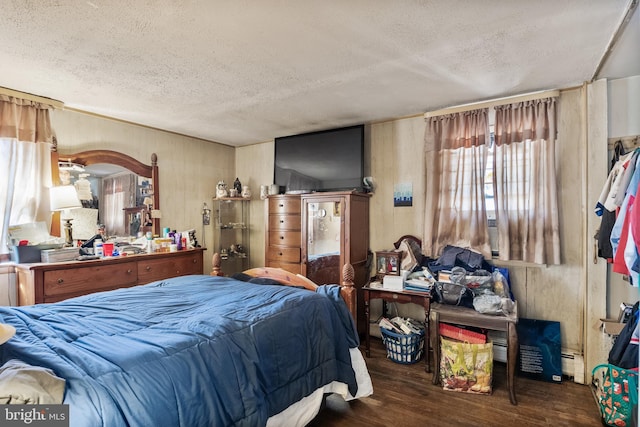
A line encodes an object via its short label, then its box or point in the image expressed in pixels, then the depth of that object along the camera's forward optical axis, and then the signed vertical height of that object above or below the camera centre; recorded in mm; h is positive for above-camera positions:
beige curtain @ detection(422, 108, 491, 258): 2918 +312
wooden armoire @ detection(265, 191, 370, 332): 3311 -216
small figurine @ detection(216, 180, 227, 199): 4297 +337
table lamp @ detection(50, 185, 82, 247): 2814 +144
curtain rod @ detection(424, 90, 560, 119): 2643 +1003
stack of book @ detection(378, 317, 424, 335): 2911 -1031
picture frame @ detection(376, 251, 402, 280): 3178 -483
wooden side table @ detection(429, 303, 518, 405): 2254 -809
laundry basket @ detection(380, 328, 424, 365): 2834 -1174
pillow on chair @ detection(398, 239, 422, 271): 3158 -395
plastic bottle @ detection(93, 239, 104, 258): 2961 -324
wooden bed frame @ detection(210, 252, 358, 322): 2285 -501
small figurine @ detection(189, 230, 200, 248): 3684 -291
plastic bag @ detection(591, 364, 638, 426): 1907 -1086
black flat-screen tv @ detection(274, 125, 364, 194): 3535 +642
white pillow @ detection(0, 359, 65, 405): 902 -502
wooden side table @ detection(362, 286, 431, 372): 2762 -754
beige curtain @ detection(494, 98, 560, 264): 2617 +285
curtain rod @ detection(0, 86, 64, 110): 2547 +985
